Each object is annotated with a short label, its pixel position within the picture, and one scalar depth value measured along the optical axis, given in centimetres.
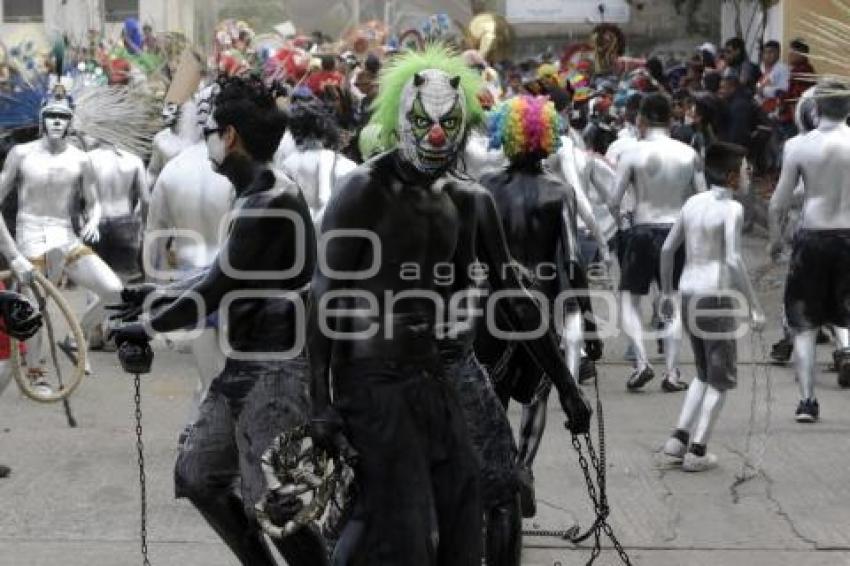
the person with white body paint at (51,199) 2025
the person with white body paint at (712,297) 1626
